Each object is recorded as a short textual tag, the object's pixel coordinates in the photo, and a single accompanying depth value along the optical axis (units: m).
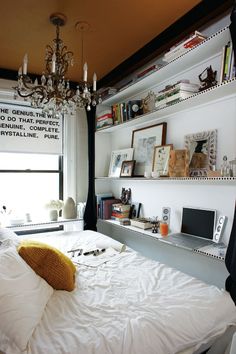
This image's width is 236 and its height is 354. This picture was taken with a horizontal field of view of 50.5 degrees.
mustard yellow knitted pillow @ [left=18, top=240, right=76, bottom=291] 1.47
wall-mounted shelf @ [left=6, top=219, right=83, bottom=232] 2.90
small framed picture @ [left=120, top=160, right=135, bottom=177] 2.84
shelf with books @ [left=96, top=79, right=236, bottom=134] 1.74
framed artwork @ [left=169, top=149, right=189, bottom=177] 2.10
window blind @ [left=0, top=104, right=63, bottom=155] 3.13
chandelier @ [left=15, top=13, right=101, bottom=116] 1.76
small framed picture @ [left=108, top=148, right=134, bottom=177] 3.00
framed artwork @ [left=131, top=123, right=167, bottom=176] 2.56
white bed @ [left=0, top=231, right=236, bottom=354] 1.04
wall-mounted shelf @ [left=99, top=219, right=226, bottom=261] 1.70
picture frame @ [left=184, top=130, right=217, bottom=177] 2.02
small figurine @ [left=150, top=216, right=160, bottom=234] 2.42
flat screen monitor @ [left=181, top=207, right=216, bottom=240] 2.03
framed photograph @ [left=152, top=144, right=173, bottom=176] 2.36
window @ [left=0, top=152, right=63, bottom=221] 3.22
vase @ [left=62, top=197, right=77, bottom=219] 3.28
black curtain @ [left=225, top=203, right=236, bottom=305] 1.47
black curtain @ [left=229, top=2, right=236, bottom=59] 1.49
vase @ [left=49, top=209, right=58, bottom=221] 3.16
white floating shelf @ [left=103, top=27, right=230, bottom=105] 1.76
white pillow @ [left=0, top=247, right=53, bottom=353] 1.04
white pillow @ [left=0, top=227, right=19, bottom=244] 1.71
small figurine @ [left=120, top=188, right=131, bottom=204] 3.09
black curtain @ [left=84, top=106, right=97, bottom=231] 3.28
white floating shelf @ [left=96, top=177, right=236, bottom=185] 1.67
